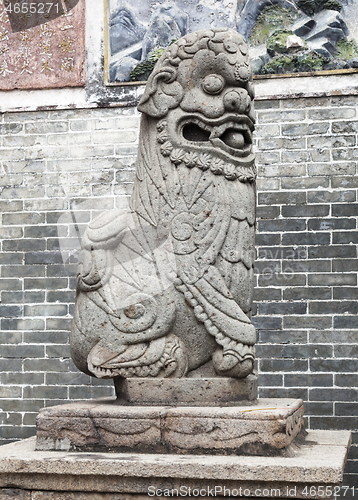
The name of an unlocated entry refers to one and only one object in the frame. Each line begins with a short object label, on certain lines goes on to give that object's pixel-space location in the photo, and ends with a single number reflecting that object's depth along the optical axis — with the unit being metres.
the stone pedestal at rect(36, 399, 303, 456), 2.92
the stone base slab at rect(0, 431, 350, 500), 2.70
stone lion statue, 3.25
